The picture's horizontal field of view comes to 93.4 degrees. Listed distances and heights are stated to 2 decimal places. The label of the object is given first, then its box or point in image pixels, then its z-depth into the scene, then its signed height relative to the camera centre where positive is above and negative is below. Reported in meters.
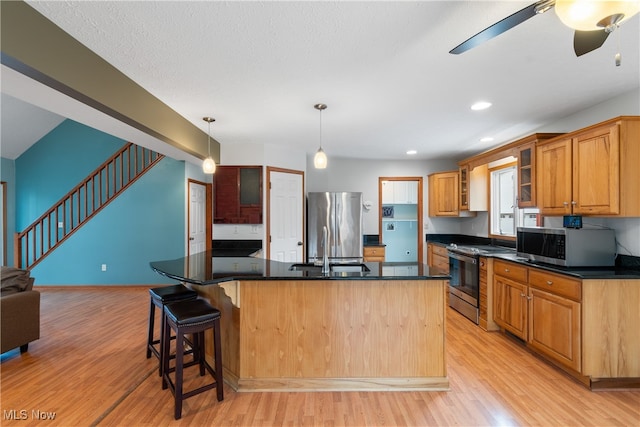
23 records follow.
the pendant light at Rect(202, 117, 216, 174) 3.32 +0.55
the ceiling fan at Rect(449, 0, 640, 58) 0.98 +0.68
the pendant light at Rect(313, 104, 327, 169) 2.98 +0.56
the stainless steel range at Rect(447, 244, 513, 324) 3.74 -0.84
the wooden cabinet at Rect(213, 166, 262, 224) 4.48 +0.30
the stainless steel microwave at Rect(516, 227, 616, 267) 2.66 -0.30
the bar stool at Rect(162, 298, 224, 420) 1.99 -0.82
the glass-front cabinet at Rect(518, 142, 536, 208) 3.28 +0.43
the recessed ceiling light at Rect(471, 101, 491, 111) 2.90 +1.06
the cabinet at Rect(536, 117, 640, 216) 2.40 +0.37
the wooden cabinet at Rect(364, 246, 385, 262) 5.33 -0.69
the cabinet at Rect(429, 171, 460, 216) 5.12 +0.36
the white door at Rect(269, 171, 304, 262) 4.60 -0.04
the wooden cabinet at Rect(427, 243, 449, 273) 4.81 -0.71
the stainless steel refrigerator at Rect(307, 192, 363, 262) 4.93 -0.15
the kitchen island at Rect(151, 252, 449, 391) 2.33 -0.91
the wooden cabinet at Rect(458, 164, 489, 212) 4.68 +0.40
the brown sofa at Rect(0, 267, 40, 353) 2.76 -0.92
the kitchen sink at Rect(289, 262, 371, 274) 2.51 -0.48
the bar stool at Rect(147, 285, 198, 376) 2.47 -0.70
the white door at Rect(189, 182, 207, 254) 5.46 -0.06
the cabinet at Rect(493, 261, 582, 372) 2.42 -0.89
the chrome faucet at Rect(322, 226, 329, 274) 2.49 -0.44
